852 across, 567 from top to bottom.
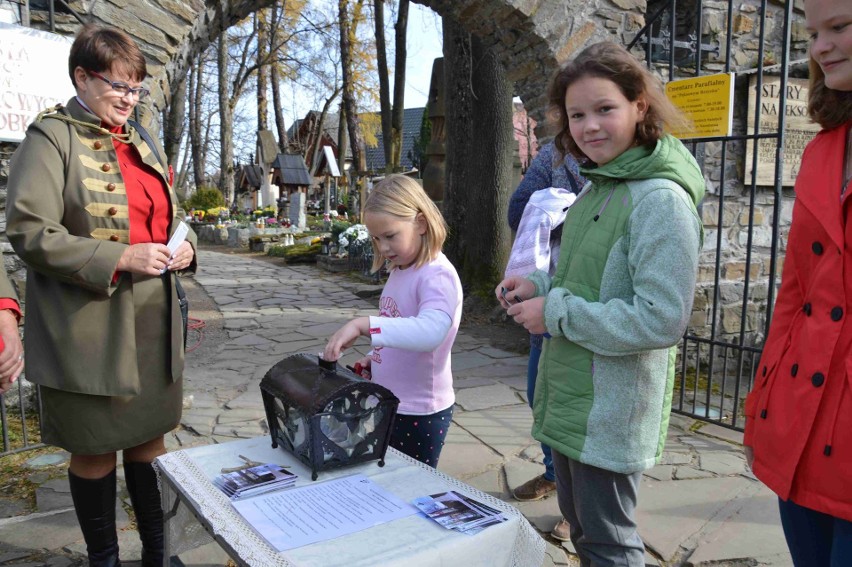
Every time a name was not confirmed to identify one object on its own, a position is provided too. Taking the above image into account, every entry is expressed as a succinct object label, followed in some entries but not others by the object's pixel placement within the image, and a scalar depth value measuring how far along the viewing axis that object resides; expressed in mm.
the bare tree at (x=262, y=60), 22094
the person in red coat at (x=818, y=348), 1240
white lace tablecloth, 1298
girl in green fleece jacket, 1498
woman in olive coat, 1963
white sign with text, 3451
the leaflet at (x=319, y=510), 1380
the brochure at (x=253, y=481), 1564
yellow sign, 3781
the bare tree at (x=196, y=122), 25609
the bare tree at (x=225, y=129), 21047
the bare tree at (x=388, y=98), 15109
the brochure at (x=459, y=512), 1419
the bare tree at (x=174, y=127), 15938
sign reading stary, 4906
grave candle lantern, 1625
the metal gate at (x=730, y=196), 4895
